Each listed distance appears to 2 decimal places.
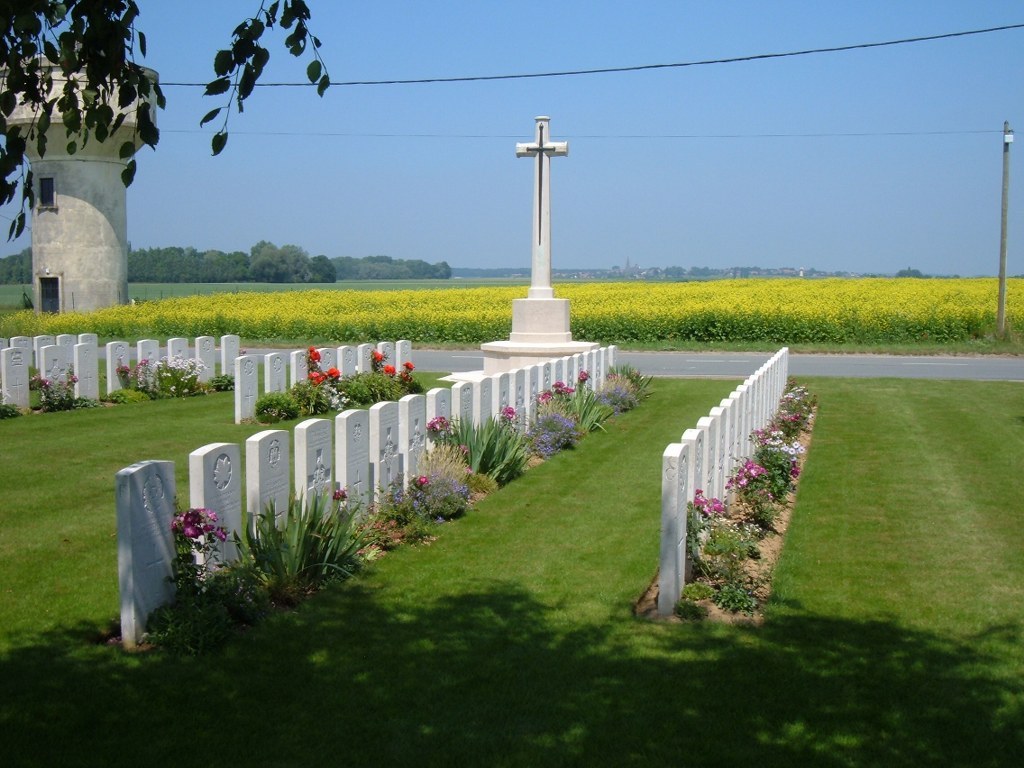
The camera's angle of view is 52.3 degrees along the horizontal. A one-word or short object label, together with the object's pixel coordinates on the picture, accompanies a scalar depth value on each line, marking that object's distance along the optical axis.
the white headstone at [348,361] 16.23
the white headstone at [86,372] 15.52
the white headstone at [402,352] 18.19
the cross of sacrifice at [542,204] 18.03
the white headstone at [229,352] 17.98
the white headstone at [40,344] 15.41
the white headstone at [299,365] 15.59
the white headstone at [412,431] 8.60
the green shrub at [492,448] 9.55
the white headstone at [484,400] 10.27
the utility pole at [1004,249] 27.92
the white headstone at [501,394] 11.04
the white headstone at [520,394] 11.72
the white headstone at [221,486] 5.70
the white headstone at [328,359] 16.35
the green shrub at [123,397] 16.11
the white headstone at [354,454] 7.29
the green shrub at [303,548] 6.10
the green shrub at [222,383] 17.60
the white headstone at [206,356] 17.56
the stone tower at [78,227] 31.36
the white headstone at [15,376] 14.54
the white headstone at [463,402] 9.77
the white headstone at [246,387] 13.91
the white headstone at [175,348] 17.38
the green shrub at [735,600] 6.07
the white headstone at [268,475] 6.15
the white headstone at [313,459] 6.75
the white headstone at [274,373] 14.83
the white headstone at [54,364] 15.21
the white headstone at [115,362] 16.53
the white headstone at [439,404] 9.36
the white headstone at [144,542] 5.18
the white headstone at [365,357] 16.80
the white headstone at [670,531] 5.96
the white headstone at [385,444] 8.01
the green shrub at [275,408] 13.91
